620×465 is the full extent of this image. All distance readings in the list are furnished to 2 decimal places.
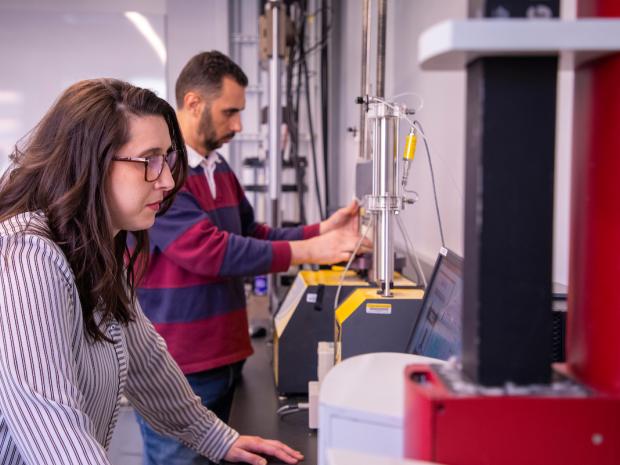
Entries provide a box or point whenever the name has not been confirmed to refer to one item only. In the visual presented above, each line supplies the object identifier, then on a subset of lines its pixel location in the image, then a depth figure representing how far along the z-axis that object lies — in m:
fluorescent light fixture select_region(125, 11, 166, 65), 4.65
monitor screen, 1.09
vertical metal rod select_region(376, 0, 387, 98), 1.79
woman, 0.91
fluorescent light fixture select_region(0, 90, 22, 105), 4.68
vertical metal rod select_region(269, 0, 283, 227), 2.75
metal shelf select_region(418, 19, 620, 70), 0.50
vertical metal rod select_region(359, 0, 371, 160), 1.84
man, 1.84
